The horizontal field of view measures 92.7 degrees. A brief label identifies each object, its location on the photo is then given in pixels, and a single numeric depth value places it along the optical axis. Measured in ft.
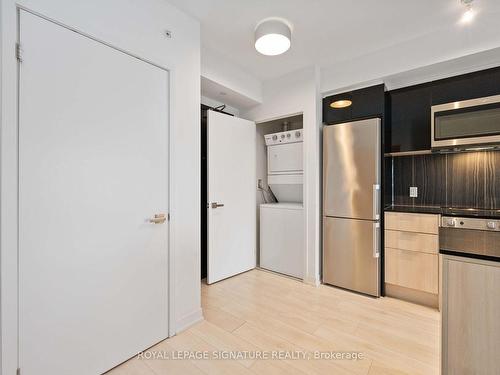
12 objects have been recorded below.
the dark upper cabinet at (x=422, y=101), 7.09
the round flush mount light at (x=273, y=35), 6.39
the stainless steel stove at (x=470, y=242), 3.19
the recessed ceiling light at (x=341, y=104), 8.67
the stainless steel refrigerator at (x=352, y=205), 7.95
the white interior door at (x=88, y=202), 3.96
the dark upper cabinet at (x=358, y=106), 8.10
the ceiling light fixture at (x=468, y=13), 5.71
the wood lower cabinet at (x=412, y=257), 7.22
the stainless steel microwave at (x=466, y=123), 6.47
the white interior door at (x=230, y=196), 9.01
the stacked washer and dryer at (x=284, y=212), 9.64
